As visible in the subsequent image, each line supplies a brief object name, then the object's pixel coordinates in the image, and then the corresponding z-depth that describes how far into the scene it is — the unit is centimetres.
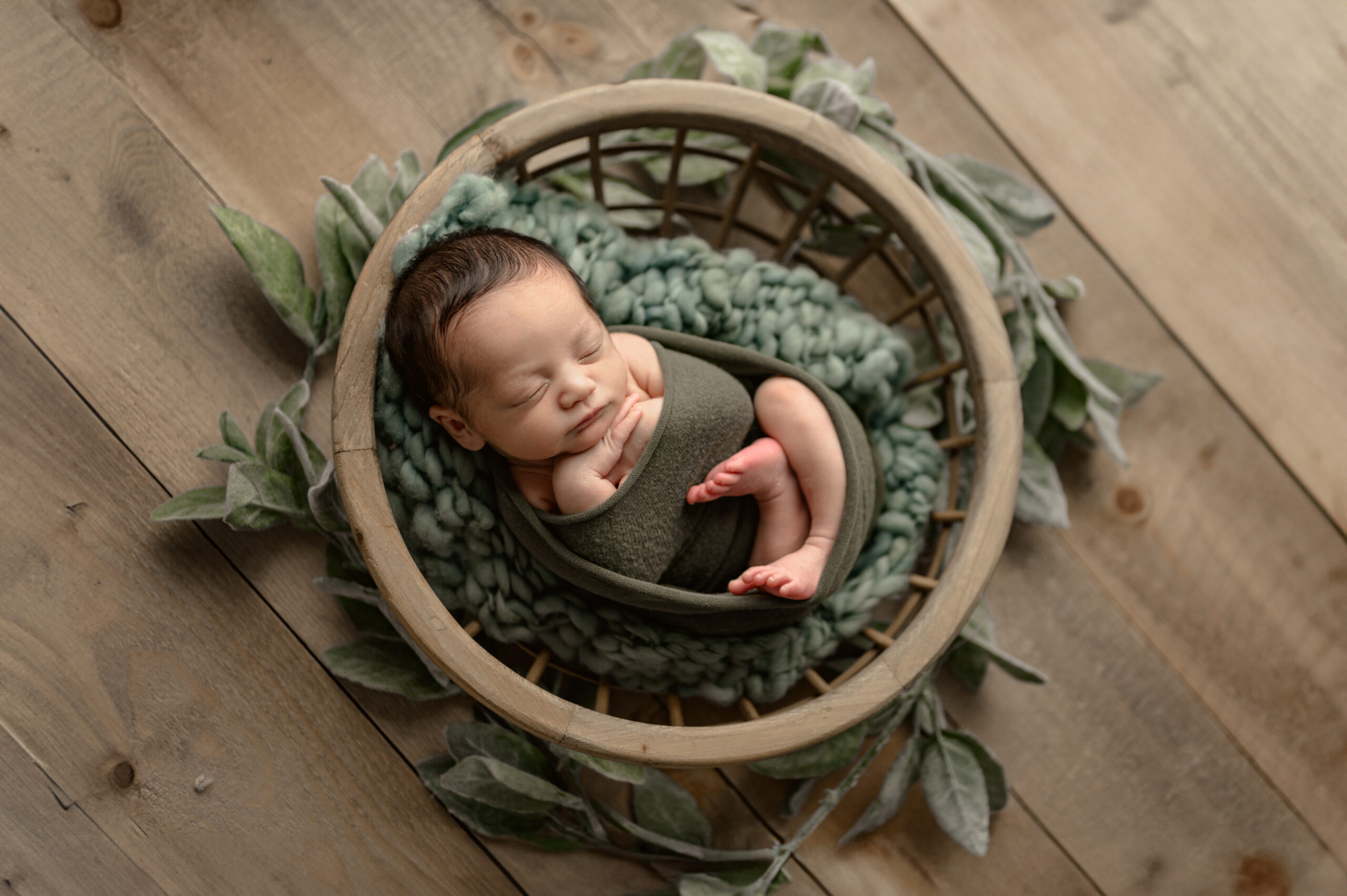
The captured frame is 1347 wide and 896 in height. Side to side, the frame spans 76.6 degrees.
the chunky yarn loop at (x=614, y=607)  84
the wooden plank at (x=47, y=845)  94
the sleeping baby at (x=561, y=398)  75
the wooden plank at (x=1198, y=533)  109
